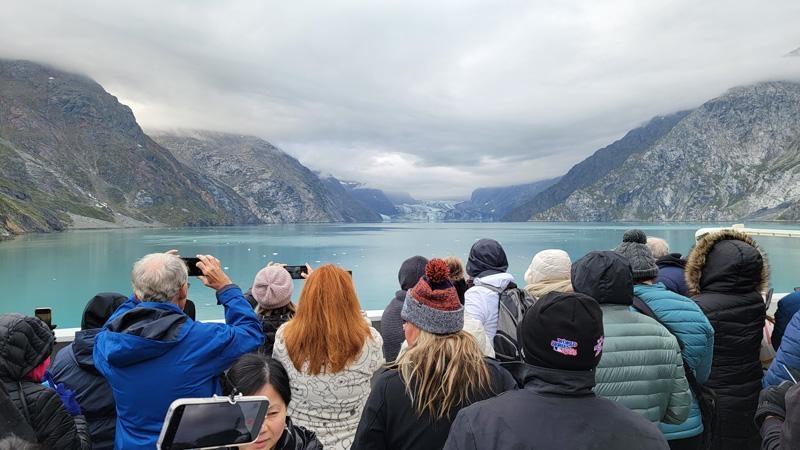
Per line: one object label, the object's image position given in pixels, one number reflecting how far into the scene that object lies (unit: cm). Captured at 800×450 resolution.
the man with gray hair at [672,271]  393
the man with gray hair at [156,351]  206
